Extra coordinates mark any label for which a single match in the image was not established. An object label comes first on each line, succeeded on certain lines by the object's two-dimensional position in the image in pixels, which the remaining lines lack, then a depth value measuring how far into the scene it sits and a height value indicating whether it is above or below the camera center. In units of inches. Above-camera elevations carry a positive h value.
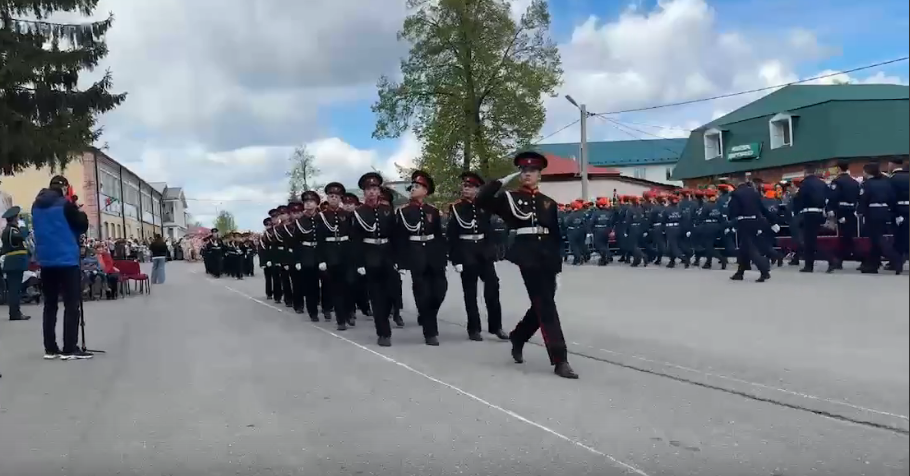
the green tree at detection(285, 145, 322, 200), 2303.2 +175.1
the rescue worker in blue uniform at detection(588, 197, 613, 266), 938.7 -6.3
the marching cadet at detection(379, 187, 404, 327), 432.9 -28.4
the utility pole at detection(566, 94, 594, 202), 1058.4 +75.7
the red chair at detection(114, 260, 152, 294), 860.2 -20.9
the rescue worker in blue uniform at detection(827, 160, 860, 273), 357.4 +1.0
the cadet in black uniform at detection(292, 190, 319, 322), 552.4 -6.7
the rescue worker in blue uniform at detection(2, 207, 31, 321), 602.5 -4.1
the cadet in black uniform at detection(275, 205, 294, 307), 607.8 -6.6
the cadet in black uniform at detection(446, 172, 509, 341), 412.8 -9.9
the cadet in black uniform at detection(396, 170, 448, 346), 410.9 -10.4
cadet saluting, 306.2 -4.3
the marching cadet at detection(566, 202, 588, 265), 983.0 -9.9
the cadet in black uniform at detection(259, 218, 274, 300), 722.2 -11.0
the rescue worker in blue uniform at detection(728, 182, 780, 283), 548.3 -1.3
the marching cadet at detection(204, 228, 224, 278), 1350.9 -15.4
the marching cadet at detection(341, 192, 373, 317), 495.5 -31.1
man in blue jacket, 378.6 +2.5
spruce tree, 724.7 +146.4
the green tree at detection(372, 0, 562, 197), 1298.0 +224.1
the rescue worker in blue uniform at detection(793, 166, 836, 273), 344.7 +2.3
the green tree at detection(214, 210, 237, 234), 3838.6 +107.2
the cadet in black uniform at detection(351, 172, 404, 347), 408.8 -5.3
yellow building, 904.3 +84.4
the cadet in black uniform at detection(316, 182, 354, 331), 489.4 -6.7
